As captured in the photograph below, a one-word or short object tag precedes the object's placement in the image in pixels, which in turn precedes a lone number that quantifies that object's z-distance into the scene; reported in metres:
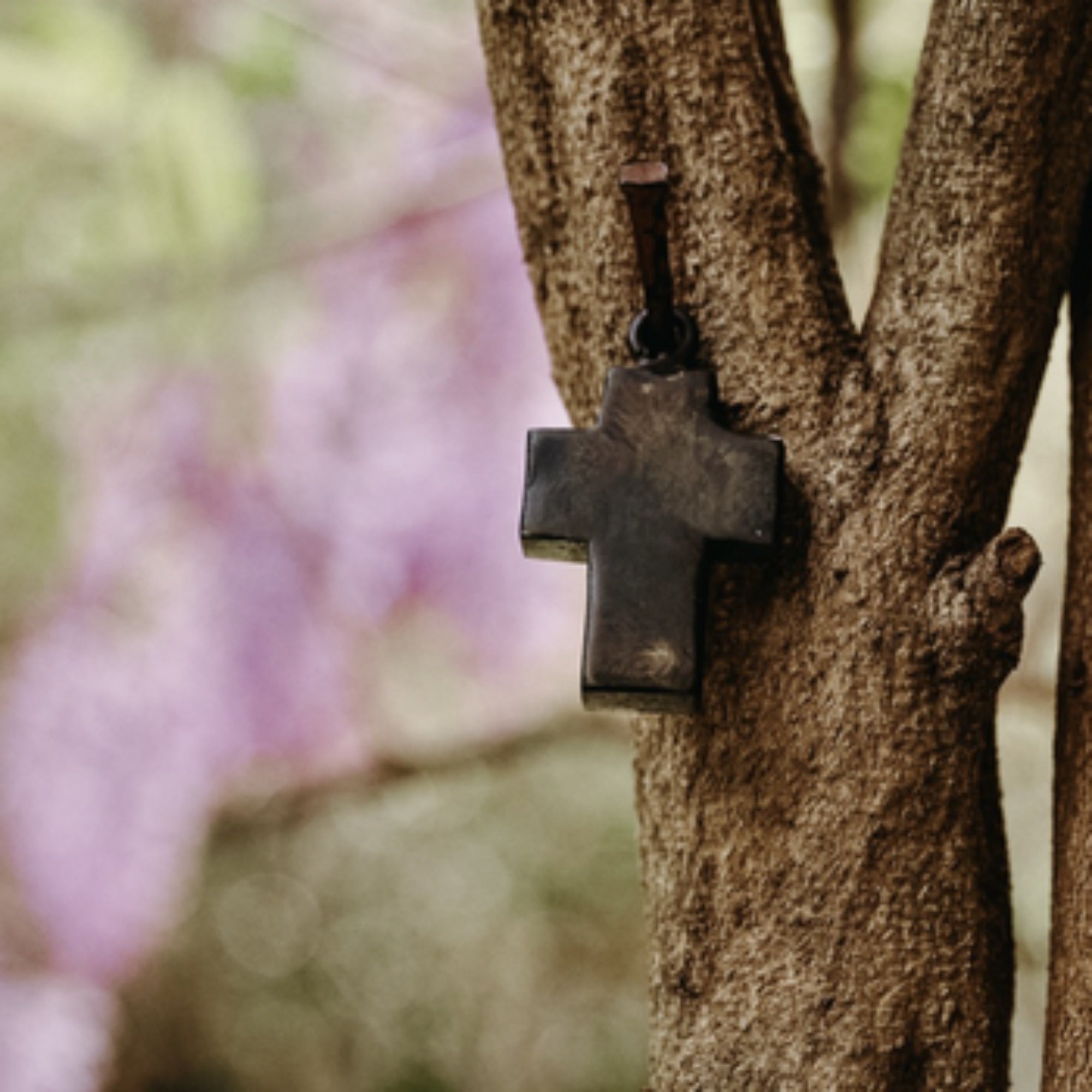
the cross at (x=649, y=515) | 0.78
